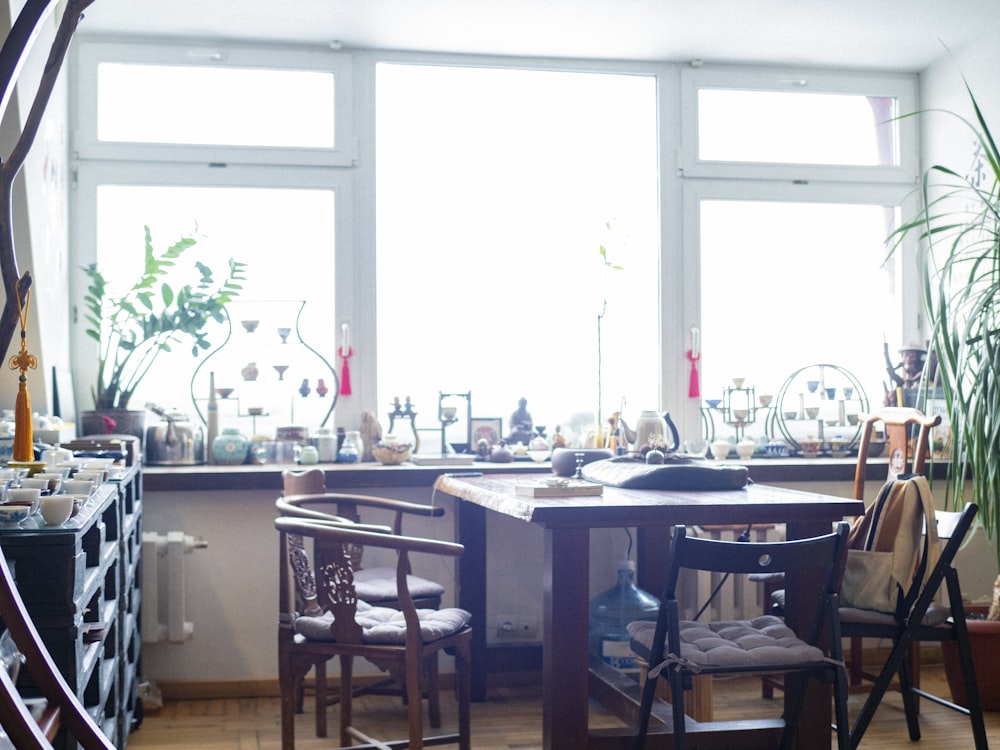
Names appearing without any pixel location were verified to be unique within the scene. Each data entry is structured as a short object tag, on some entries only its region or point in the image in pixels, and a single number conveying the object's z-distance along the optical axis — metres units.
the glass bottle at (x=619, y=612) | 4.04
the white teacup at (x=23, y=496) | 2.04
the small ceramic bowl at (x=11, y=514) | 2.00
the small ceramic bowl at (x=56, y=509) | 2.01
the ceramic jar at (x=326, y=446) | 4.59
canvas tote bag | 3.27
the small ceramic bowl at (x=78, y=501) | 2.13
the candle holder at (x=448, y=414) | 4.71
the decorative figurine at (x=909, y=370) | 4.93
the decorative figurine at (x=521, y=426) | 4.80
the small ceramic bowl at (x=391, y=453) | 4.48
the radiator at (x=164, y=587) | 4.05
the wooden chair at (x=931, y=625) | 3.13
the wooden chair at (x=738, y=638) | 2.59
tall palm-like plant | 3.91
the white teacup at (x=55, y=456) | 2.67
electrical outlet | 4.51
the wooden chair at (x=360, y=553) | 3.54
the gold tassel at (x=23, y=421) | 2.40
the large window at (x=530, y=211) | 4.70
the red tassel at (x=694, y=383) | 5.00
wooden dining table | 2.79
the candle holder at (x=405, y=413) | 4.68
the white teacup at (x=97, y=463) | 2.81
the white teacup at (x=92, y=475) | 2.53
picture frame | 4.77
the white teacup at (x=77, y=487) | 2.33
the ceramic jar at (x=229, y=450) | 4.51
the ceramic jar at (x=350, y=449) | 4.59
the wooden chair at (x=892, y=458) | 3.82
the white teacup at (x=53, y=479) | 2.25
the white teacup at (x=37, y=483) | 2.18
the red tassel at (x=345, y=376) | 4.72
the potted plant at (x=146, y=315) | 4.36
